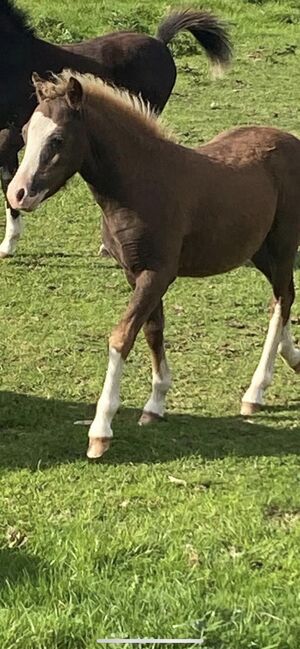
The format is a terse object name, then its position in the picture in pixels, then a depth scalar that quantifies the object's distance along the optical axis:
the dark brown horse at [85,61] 8.10
